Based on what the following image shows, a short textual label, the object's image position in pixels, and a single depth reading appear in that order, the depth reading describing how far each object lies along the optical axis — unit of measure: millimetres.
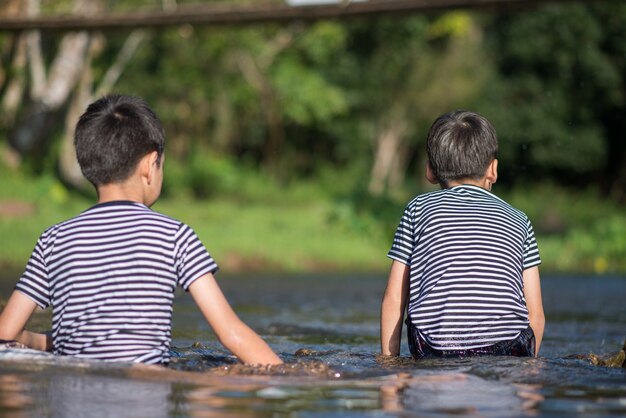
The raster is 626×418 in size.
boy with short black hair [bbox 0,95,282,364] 8102
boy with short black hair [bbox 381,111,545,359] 9570
